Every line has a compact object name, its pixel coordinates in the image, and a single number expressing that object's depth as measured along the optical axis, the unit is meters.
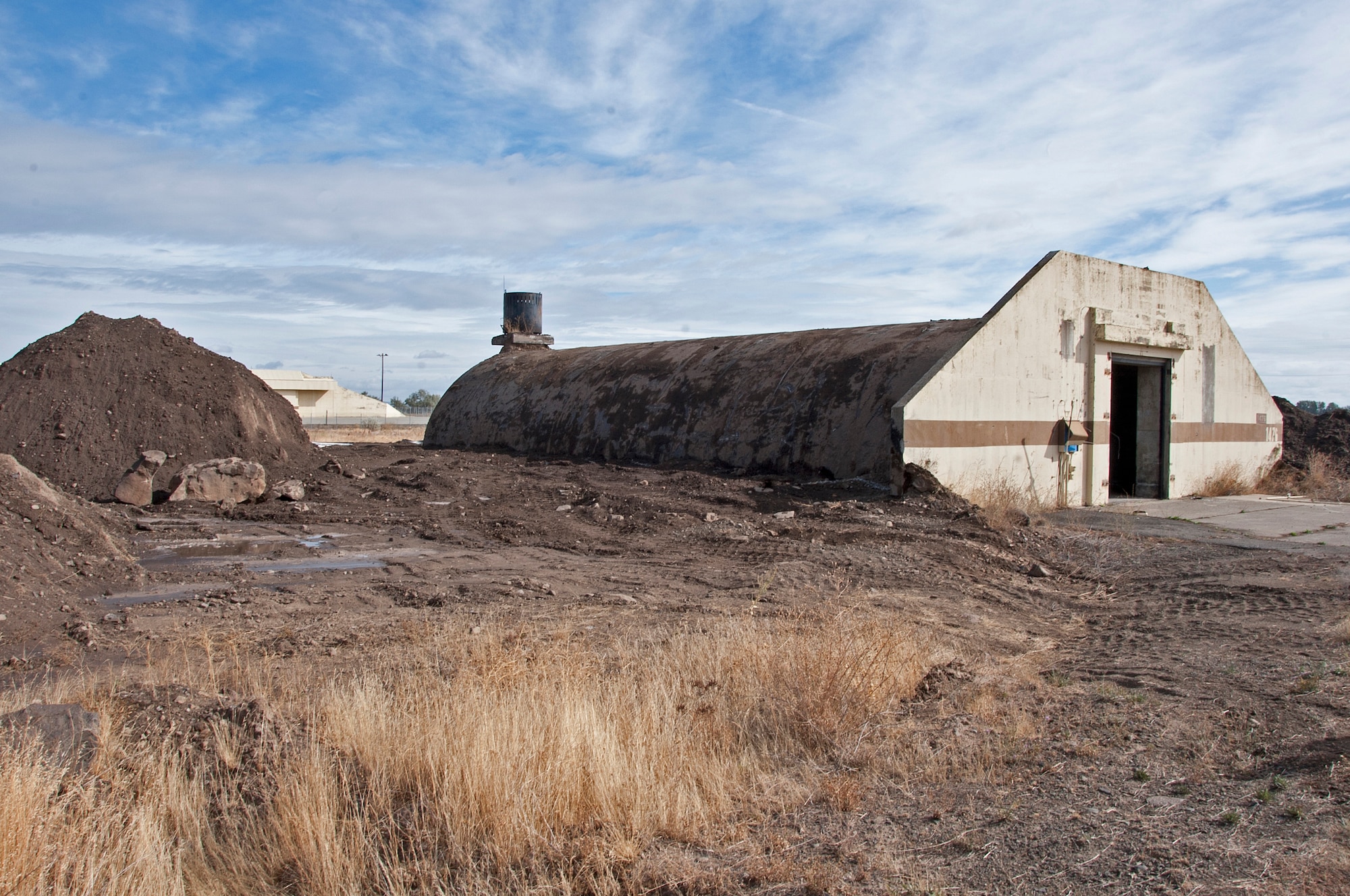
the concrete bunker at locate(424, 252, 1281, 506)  13.50
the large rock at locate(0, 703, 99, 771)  3.75
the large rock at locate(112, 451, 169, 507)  12.83
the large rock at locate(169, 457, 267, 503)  13.07
